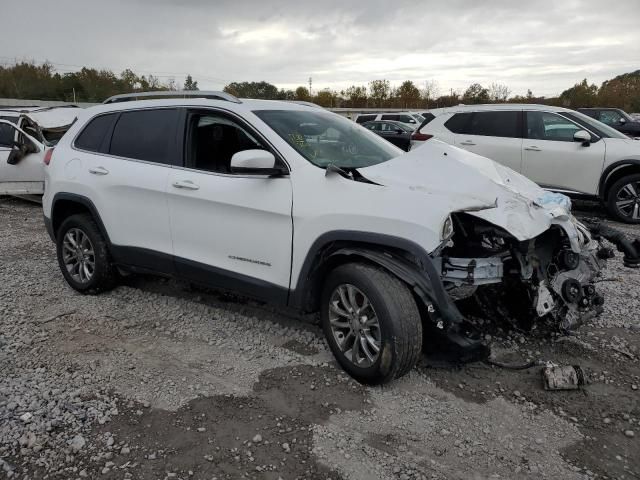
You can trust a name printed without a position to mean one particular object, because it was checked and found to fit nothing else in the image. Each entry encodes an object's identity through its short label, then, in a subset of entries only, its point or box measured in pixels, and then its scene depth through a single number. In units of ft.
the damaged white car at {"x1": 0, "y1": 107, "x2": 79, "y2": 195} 33.24
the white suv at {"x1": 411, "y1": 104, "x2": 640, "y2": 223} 27.78
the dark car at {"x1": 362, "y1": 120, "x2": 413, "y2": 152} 64.17
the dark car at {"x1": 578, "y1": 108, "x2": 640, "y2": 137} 63.36
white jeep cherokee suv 10.86
